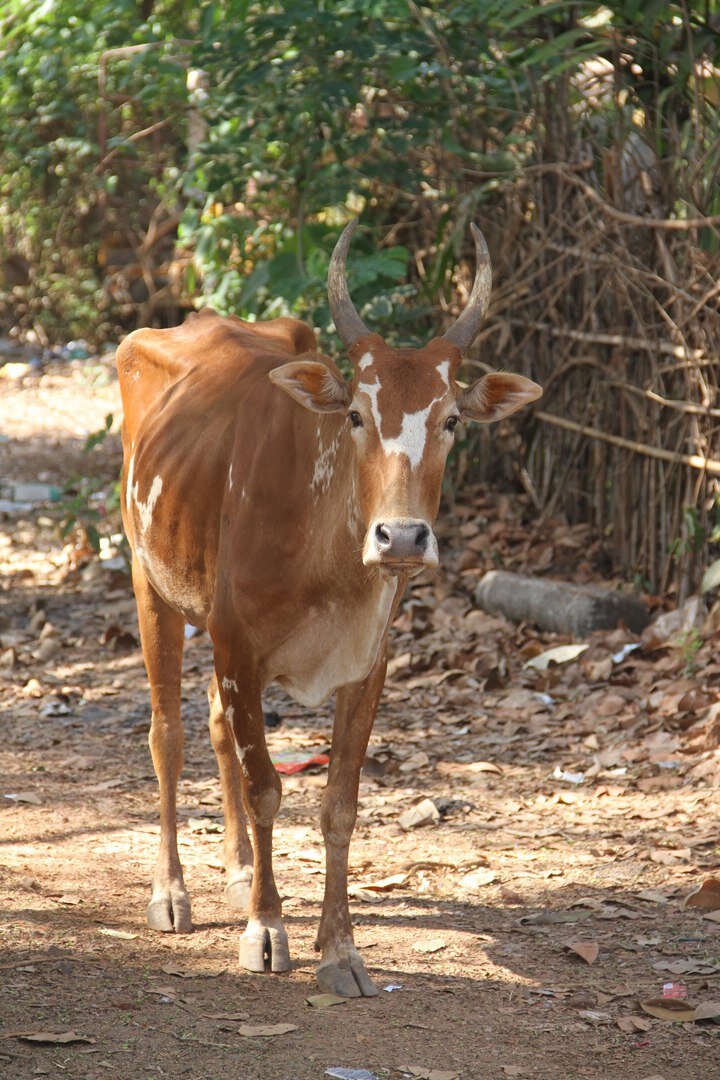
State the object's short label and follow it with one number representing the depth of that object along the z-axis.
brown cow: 6.62
